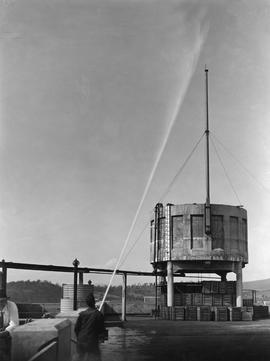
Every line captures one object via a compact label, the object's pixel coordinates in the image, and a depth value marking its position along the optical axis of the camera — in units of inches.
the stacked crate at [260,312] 1836.6
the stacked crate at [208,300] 1821.7
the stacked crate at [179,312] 1686.8
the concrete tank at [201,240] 1739.7
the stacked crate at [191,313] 1686.8
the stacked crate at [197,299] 1823.0
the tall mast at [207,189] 1732.3
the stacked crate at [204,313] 1676.9
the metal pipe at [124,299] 1576.0
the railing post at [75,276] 1315.1
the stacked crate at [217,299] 1825.8
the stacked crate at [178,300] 1826.8
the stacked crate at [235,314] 1658.5
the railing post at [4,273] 1103.6
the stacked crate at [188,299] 1825.3
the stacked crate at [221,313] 1662.2
